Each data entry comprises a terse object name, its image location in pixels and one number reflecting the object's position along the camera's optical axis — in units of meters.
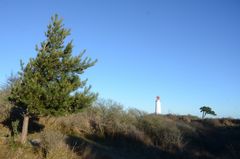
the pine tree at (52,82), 11.78
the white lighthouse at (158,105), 39.45
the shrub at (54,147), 10.19
